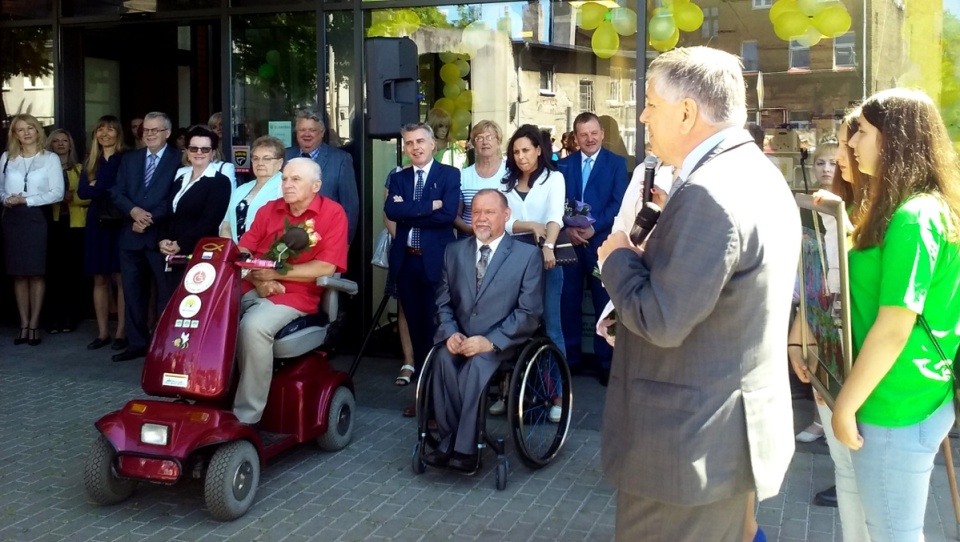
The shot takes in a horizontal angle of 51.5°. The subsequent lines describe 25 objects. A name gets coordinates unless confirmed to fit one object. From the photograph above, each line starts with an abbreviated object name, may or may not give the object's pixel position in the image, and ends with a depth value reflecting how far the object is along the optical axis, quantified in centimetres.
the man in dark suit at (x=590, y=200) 713
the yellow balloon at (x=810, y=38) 725
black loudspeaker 666
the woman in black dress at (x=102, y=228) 823
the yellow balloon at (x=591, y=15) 764
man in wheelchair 491
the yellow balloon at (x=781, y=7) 722
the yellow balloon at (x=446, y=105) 828
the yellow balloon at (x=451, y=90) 829
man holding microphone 226
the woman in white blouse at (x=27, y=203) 840
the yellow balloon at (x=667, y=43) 737
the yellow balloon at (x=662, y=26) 737
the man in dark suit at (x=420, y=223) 655
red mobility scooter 446
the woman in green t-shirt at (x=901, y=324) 261
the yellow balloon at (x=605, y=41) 759
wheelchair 489
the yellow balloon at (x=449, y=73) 827
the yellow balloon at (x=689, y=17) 745
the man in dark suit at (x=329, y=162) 741
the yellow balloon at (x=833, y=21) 714
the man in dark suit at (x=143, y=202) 771
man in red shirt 493
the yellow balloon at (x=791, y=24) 723
